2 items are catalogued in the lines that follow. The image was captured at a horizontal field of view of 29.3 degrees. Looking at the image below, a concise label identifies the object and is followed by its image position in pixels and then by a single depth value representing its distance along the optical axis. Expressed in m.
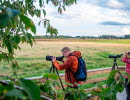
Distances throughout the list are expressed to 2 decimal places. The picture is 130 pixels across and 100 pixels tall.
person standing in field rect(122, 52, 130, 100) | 6.41
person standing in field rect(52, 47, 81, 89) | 4.73
